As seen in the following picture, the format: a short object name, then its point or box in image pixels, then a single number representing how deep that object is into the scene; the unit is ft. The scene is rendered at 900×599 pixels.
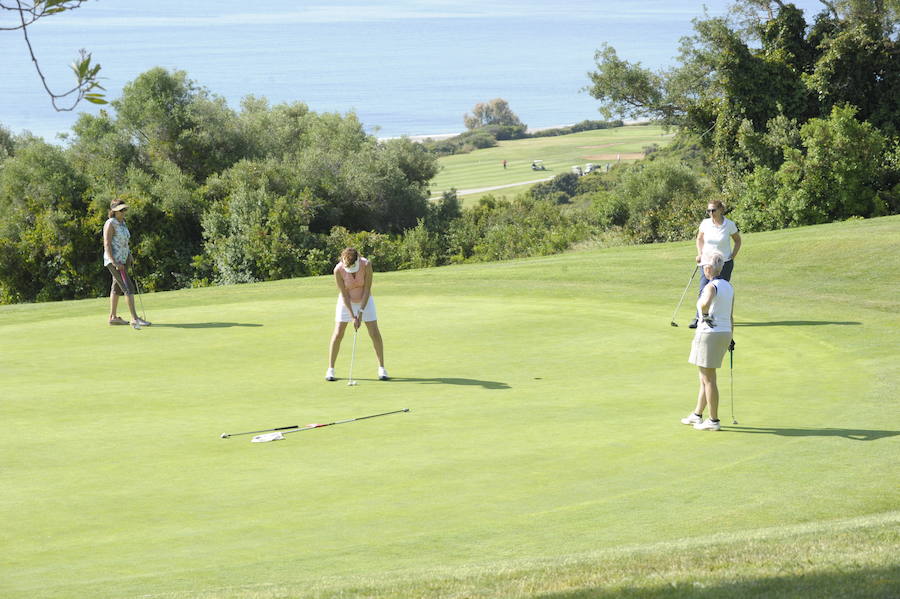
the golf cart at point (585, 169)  357.28
